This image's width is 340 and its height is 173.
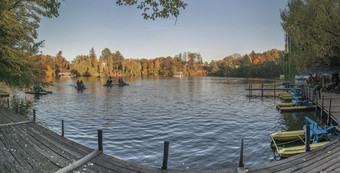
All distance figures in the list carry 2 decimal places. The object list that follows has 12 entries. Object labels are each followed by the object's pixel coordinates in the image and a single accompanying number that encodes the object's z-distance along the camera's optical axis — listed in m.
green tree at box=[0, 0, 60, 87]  11.44
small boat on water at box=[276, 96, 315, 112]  22.03
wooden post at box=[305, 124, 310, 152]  8.88
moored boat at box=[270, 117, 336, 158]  10.31
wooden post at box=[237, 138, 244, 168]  7.18
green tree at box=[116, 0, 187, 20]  6.46
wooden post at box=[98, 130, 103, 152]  8.48
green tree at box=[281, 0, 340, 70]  17.59
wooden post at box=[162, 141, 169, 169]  7.25
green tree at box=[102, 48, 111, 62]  182.01
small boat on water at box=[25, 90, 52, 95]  37.16
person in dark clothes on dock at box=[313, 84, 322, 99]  21.84
